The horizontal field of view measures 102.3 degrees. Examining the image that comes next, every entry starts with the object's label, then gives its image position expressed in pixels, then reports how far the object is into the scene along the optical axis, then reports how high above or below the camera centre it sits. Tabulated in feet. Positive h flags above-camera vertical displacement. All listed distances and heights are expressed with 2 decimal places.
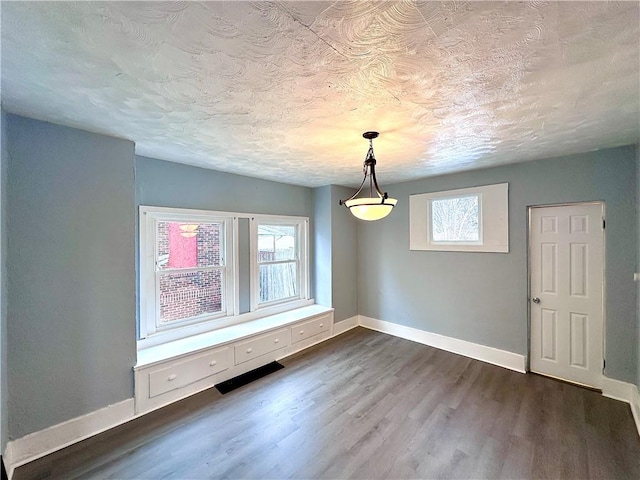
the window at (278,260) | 12.55 -1.19
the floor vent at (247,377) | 9.27 -5.39
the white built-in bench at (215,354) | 8.05 -4.38
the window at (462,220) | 10.78 +0.74
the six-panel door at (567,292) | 8.99 -2.10
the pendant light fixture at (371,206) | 6.56 +0.79
